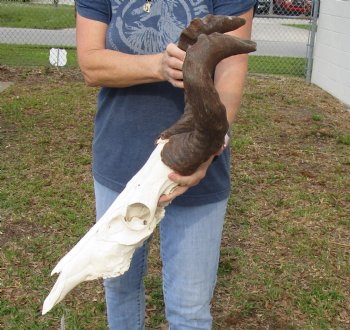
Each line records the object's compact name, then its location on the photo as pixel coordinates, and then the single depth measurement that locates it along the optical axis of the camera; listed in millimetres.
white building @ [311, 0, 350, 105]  8781
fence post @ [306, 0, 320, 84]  9742
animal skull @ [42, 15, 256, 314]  1583
